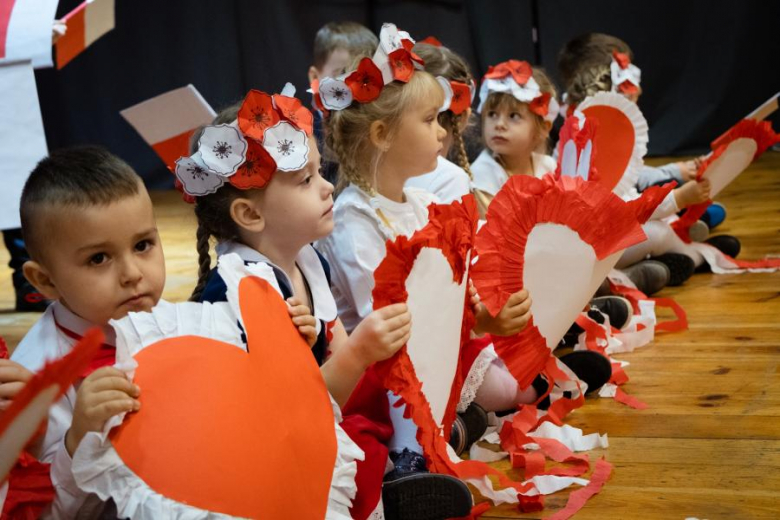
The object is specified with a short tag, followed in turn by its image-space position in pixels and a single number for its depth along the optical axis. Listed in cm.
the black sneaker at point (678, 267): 273
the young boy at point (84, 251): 122
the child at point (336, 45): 301
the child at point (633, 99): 274
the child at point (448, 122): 234
